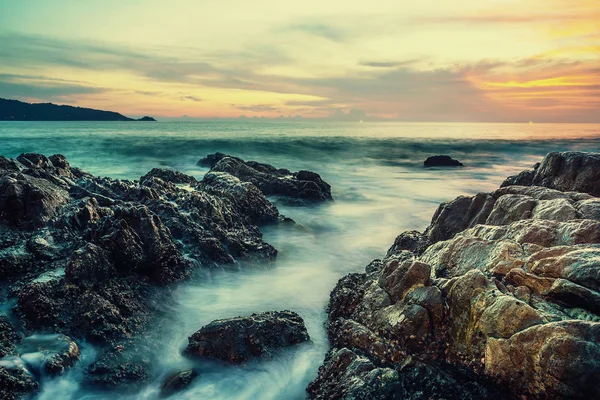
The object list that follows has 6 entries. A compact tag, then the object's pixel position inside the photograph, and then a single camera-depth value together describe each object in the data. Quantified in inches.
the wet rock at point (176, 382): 225.0
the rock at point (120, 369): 224.1
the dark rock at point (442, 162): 1253.8
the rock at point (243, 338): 246.2
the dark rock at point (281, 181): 650.2
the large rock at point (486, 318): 155.5
